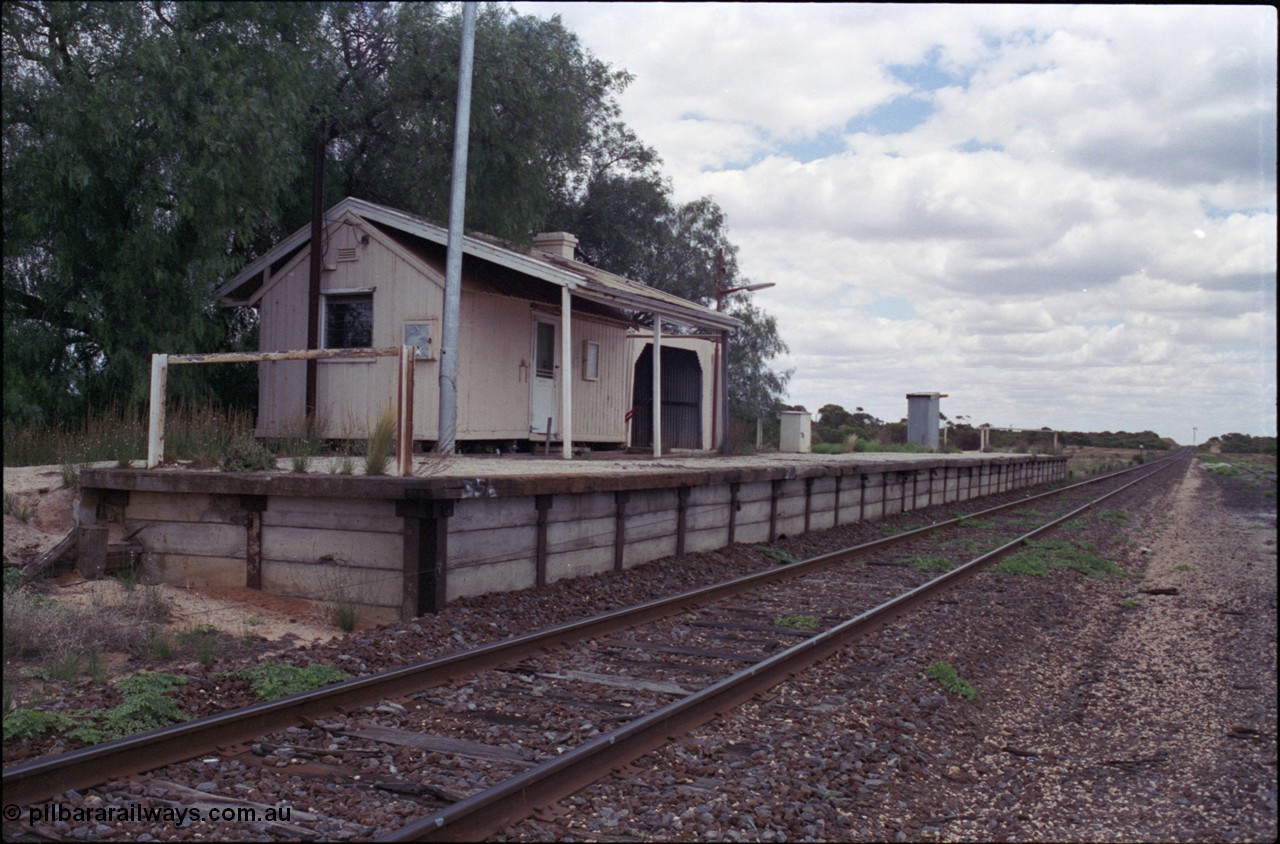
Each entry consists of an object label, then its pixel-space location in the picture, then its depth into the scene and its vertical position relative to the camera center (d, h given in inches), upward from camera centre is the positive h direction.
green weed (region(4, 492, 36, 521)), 351.6 -28.1
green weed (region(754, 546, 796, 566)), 461.7 -53.2
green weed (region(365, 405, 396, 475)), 311.0 -4.5
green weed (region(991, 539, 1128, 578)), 452.1 -55.2
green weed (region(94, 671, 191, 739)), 189.0 -53.0
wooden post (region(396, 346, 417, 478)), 294.9 +1.8
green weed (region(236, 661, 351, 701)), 215.2 -52.9
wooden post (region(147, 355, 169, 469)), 338.0 +5.2
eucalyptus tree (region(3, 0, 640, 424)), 506.0 +136.5
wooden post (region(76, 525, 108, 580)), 321.7 -37.7
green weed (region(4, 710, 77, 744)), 178.9 -52.2
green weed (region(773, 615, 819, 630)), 305.1 -54.9
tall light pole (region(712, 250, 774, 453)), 810.9 +73.1
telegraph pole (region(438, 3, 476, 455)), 496.7 +90.6
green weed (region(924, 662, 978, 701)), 240.1 -56.7
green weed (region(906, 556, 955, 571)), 451.8 -54.9
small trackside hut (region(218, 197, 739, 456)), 591.2 +66.7
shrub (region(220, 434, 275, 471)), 333.4 -9.0
